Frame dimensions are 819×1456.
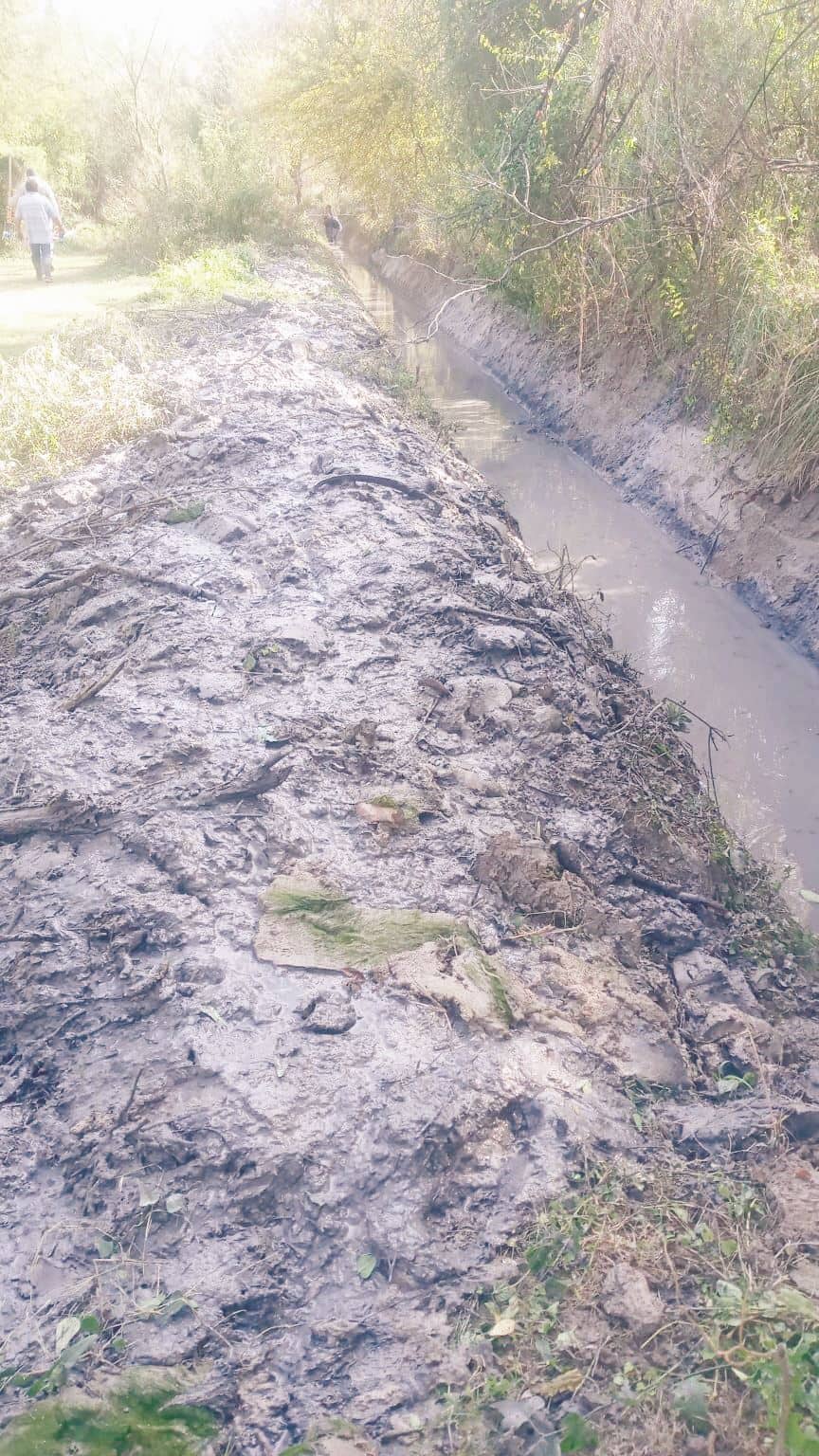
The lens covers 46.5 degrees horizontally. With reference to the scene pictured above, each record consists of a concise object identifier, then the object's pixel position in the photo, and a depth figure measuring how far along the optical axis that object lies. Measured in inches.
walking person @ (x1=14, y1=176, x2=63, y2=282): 500.4
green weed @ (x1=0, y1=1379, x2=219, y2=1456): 81.0
